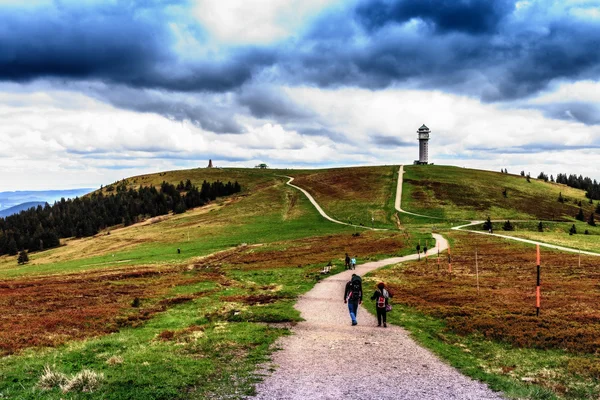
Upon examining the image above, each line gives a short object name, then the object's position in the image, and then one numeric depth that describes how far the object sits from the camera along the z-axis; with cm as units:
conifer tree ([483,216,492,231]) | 9035
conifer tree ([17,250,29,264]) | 10881
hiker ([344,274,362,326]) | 2427
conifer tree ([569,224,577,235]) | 8756
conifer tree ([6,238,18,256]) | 14608
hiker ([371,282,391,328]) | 2359
